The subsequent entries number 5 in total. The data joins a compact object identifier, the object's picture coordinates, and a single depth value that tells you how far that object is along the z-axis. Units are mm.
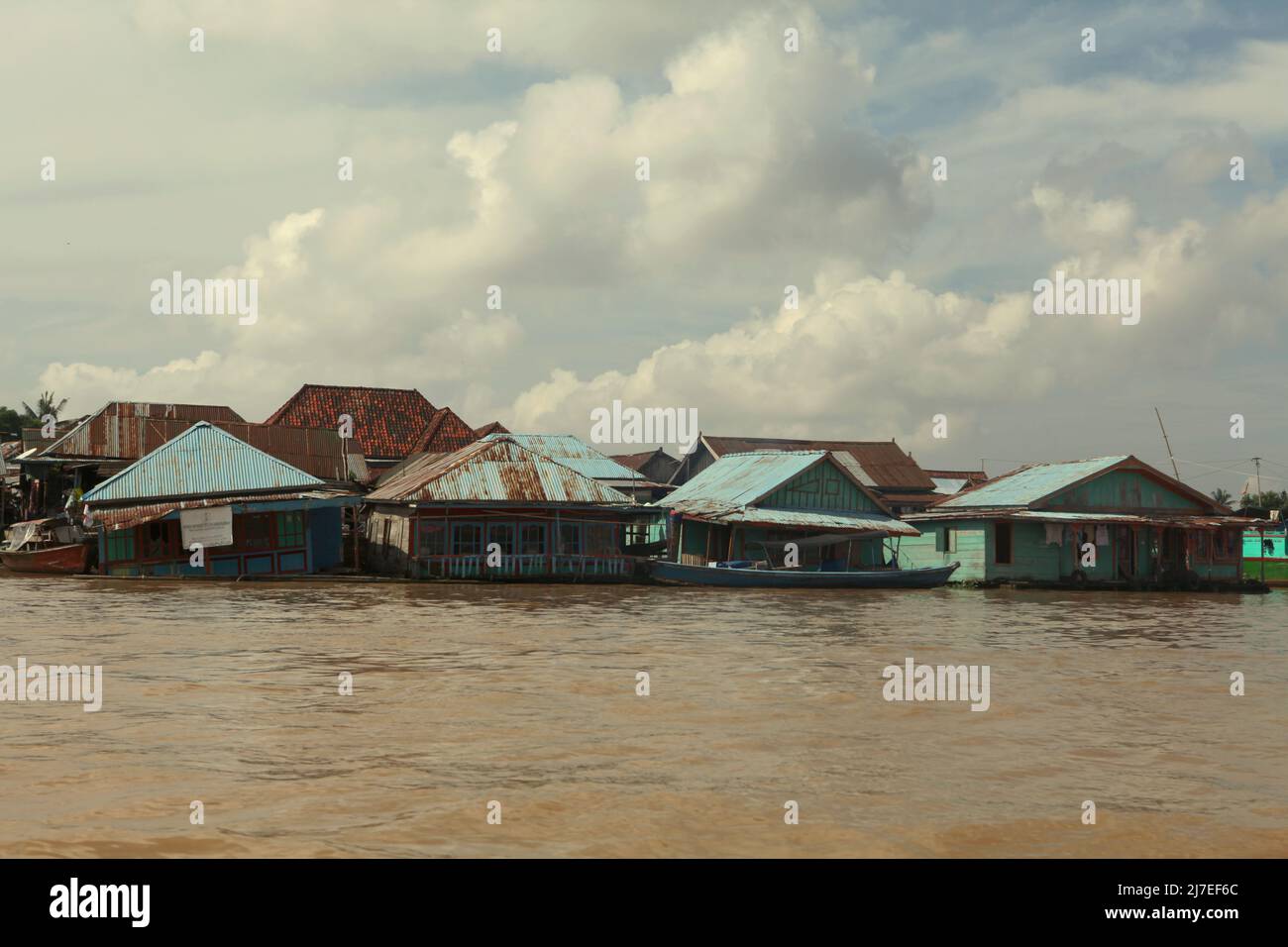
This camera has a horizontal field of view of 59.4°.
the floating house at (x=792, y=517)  33406
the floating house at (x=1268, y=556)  41312
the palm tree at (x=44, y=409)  55656
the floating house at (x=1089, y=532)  34375
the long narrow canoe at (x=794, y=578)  31141
